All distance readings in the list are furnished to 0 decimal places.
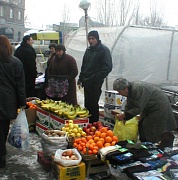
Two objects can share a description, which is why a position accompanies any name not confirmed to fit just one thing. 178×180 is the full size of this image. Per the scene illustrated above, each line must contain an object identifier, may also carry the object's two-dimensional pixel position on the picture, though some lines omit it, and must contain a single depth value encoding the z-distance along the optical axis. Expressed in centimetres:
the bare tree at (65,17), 4172
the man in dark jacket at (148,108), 466
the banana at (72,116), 540
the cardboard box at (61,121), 545
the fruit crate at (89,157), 424
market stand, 373
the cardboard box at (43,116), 604
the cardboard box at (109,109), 674
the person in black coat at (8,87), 444
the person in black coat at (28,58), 758
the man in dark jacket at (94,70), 621
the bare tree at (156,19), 2469
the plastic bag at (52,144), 452
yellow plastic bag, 509
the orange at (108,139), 449
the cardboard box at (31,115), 658
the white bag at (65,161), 404
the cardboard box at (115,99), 681
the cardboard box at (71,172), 401
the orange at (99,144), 439
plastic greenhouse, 887
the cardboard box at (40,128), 611
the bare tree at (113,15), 2320
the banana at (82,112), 558
